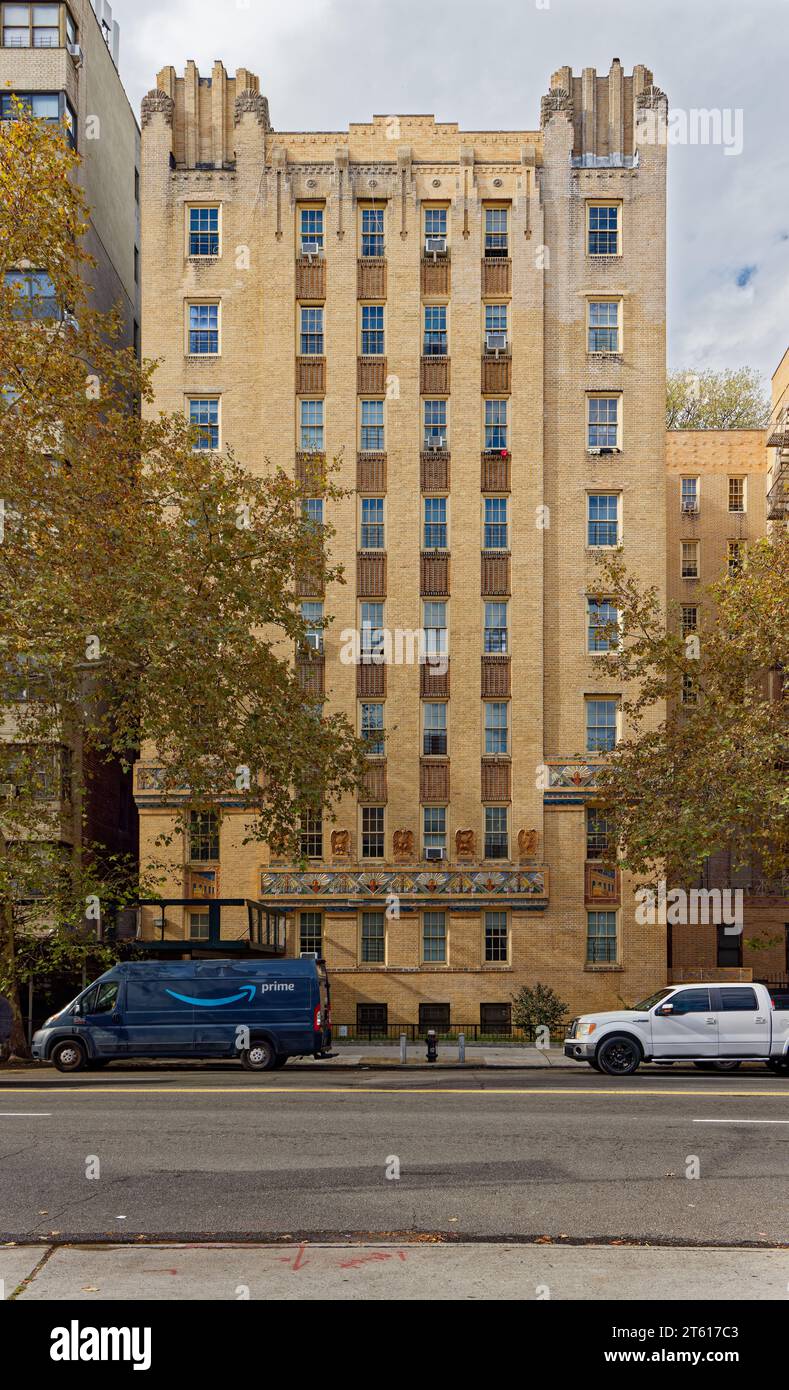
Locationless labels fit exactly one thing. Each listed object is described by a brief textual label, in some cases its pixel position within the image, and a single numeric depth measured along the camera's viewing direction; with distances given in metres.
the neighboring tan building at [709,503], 51.31
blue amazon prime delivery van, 25.19
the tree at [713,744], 30.16
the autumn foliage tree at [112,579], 25.50
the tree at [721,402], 65.44
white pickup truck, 24.00
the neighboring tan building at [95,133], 41.25
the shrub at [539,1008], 39.56
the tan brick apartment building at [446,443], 41.62
